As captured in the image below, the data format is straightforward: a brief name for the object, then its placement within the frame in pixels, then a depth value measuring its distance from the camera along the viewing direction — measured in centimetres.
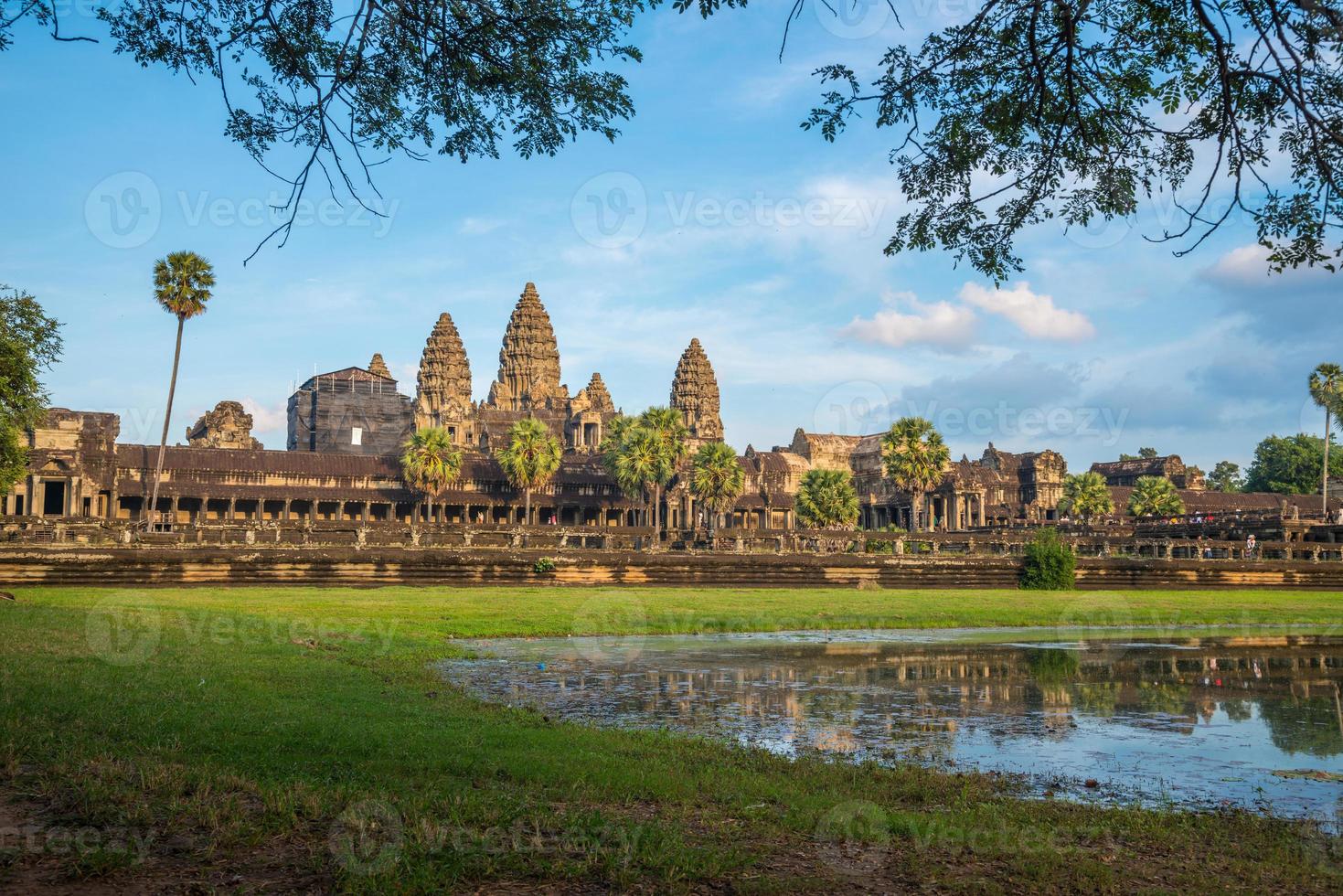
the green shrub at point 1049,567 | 4081
